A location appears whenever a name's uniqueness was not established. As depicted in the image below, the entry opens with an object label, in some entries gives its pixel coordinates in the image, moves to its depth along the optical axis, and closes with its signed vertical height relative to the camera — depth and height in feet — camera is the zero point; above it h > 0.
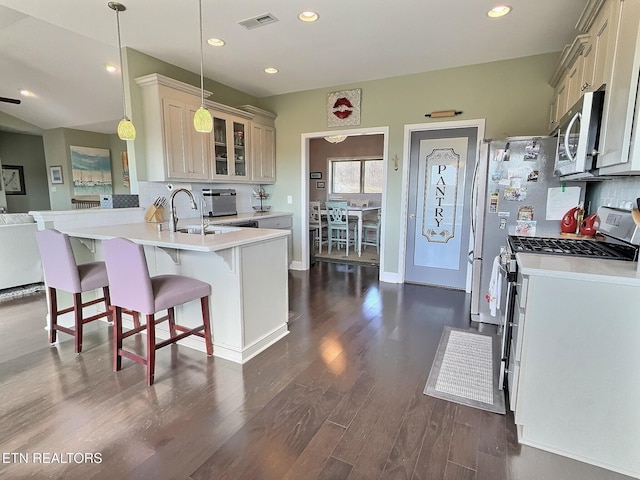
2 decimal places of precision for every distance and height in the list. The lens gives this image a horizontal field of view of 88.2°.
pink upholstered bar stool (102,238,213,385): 6.79 -2.06
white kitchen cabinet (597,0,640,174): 4.91 +1.64
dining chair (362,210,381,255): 20.21 -2.12
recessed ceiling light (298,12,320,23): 8.96 +4.98
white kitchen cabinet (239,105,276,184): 15.88 +2.58
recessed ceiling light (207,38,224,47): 10.50 +4.99
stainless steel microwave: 6.10 +1.30
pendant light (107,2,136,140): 8.52 +1.83
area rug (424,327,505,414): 6.66 -3.94
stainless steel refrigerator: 9.36 +0.11
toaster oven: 14.67 -0.18
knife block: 11.30 -0.63
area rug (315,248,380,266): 18.80 -3.50
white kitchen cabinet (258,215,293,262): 15.56 -1.25
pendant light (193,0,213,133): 8.11 +1.89
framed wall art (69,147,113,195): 23.48 +1.86
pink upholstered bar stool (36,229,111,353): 7.94 -1.99
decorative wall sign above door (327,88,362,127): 14.93 +4.14
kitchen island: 7.74 -1.96
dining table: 19.94 -0.96
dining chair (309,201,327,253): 20.71 -1.47
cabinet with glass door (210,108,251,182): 13.98 +2.20
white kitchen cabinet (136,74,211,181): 11.41 +2.47
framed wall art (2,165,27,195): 24.30 +1.18
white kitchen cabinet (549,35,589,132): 8.13 +3.40
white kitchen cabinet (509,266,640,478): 4.79 -2.57
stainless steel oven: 6.11 -0.97
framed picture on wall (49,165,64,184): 23.58 +1.54
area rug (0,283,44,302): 12.60 -3.79
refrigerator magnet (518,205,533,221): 9.61 -0.37
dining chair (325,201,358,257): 19.90 -1.47
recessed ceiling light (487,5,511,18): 8.68 +5.03
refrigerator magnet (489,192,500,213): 9.92 -0.07
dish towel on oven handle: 7.54 -1.99
